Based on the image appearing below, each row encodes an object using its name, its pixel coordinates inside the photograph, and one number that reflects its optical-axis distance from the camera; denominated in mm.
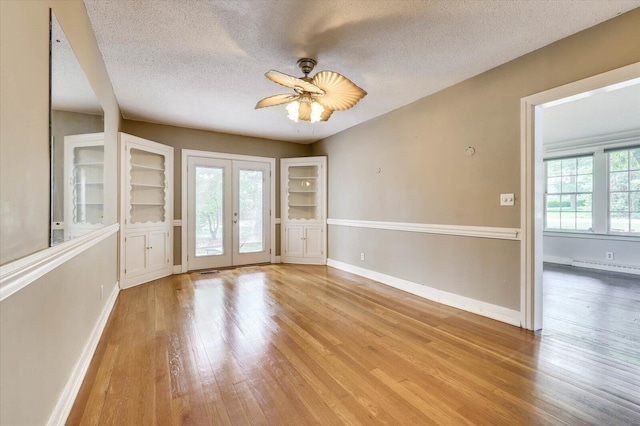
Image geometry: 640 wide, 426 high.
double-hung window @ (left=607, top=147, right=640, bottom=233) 5129
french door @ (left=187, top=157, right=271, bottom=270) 5207
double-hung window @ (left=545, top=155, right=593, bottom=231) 5758
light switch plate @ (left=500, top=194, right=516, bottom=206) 2811
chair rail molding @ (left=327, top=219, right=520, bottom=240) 2861
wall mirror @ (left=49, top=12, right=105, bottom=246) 1400
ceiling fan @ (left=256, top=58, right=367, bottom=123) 2314
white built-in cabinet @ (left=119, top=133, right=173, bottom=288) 4086
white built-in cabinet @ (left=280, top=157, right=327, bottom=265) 5797
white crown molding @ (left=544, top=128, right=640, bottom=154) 5109
